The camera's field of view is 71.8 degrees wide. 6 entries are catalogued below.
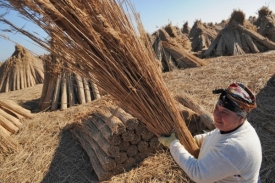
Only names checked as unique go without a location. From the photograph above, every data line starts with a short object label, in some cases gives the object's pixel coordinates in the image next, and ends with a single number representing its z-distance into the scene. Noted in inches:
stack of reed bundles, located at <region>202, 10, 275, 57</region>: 240.2
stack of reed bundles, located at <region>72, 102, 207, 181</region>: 80.1
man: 38.2
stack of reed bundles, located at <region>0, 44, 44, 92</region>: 241.5
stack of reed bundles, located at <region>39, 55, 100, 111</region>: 140.9
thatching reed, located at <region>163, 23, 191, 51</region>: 259.1
